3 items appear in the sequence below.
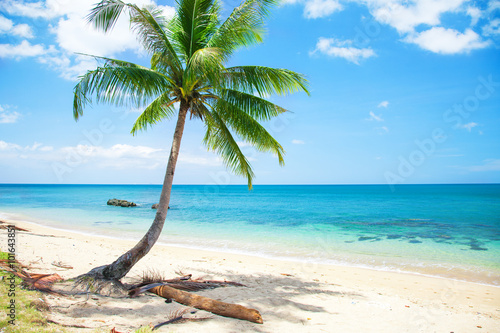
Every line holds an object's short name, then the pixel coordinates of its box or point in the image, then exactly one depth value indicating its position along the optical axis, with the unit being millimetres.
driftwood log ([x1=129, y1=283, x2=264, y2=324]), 4211
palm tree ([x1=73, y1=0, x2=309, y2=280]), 5198
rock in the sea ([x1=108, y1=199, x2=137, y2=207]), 35812
